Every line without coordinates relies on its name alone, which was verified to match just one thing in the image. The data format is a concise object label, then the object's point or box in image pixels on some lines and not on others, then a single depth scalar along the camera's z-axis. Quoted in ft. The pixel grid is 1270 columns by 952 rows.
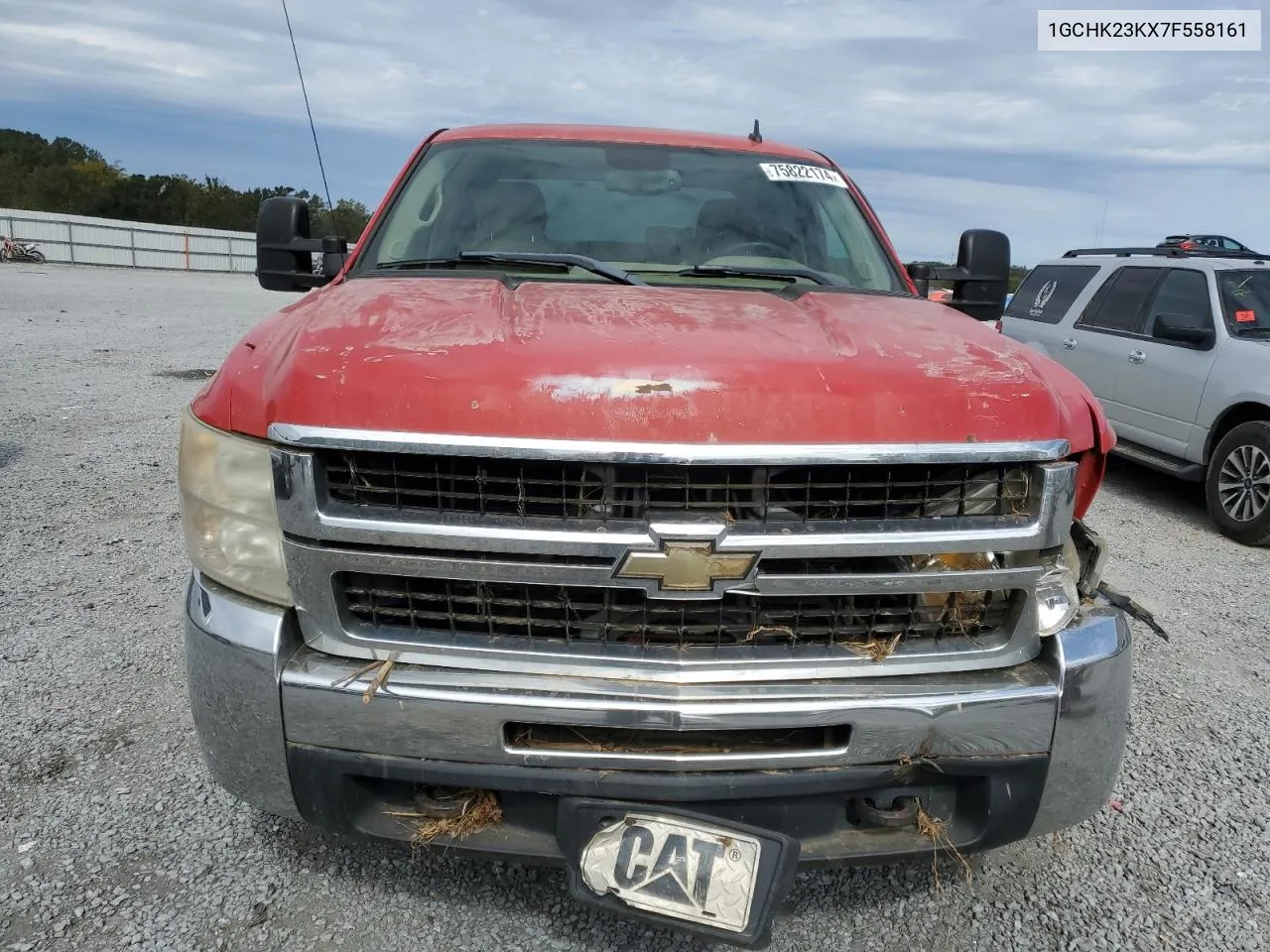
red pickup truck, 6.12
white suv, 20.33
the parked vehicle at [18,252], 110.42
